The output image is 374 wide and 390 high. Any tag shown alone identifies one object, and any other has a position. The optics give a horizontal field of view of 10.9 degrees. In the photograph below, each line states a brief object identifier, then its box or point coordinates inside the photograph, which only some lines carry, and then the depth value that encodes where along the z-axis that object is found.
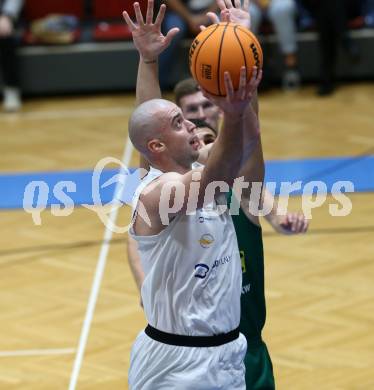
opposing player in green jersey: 8.31
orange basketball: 6.72
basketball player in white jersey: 7.27
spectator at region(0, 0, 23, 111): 23.58
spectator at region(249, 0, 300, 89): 23.23
